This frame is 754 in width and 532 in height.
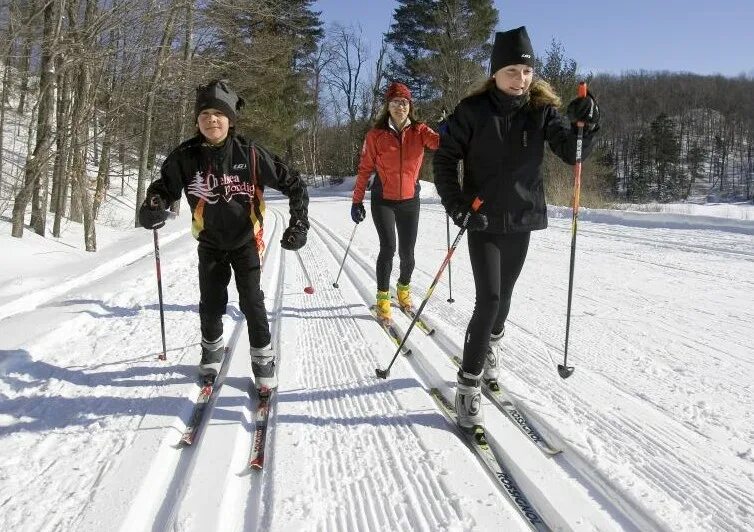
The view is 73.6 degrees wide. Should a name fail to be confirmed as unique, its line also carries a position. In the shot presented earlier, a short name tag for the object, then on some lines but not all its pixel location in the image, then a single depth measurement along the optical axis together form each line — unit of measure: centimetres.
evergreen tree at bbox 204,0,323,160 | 1368
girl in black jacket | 267
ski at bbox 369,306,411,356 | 399
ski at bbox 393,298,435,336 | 443
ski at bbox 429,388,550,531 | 208
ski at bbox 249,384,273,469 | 246
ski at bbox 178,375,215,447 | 268
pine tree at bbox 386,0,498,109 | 2830
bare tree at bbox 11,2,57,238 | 935
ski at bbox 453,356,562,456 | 258
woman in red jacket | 473
